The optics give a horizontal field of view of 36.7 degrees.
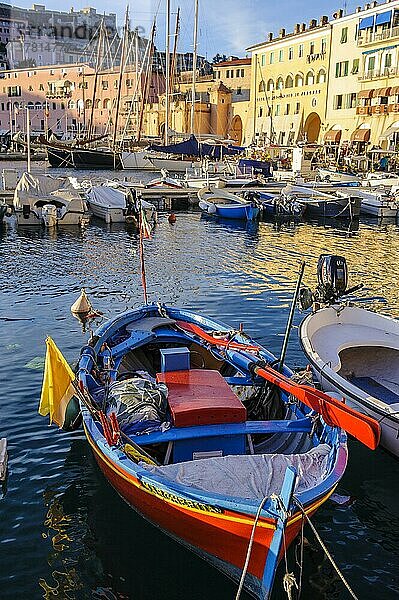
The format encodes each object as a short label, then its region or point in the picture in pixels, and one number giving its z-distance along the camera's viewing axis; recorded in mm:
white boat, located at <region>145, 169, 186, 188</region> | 44125
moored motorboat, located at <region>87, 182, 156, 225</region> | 32750
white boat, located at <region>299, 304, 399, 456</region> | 9898
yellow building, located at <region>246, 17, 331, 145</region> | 66000
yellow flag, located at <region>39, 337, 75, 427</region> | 8742
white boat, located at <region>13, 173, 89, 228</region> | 31094
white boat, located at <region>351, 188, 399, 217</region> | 37094
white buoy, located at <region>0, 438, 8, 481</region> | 8016
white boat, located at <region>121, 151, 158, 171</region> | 69000
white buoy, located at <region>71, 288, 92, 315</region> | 12672
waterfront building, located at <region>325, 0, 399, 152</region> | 55688
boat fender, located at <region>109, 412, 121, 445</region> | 7070
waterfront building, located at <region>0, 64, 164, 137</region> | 96562
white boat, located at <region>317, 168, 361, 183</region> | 47938
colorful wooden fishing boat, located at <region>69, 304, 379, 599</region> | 5641
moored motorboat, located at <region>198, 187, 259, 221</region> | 35219
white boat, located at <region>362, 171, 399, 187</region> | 44812
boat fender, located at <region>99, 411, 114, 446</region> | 7065
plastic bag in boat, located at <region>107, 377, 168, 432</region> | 7572
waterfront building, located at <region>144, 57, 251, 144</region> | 83812
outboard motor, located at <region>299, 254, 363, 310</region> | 12656
